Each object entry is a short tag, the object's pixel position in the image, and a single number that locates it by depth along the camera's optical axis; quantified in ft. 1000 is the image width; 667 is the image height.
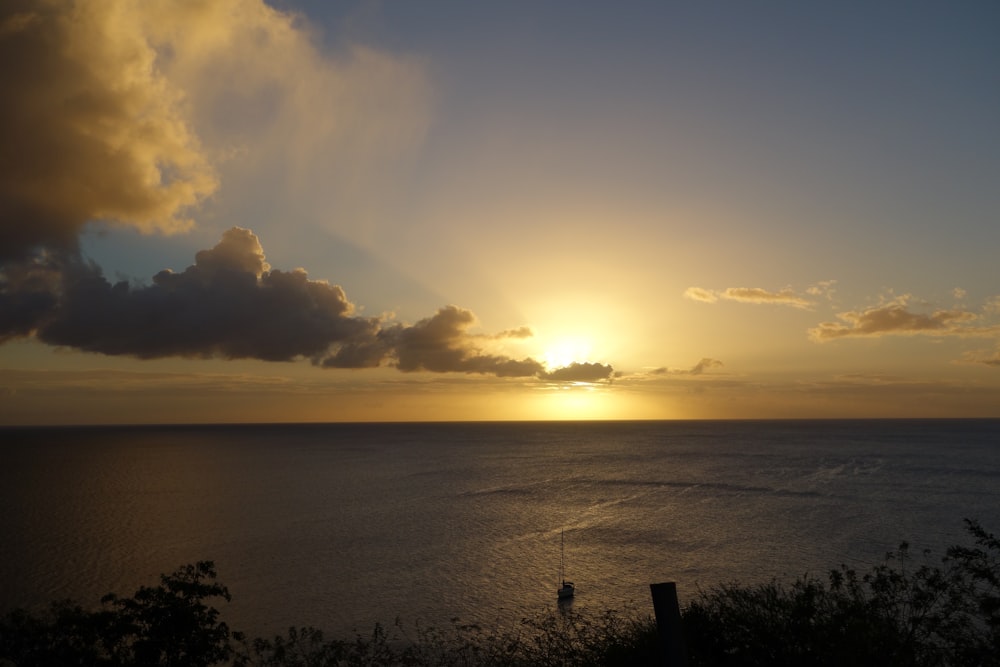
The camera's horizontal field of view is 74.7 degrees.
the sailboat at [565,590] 161.46
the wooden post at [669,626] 23.95
